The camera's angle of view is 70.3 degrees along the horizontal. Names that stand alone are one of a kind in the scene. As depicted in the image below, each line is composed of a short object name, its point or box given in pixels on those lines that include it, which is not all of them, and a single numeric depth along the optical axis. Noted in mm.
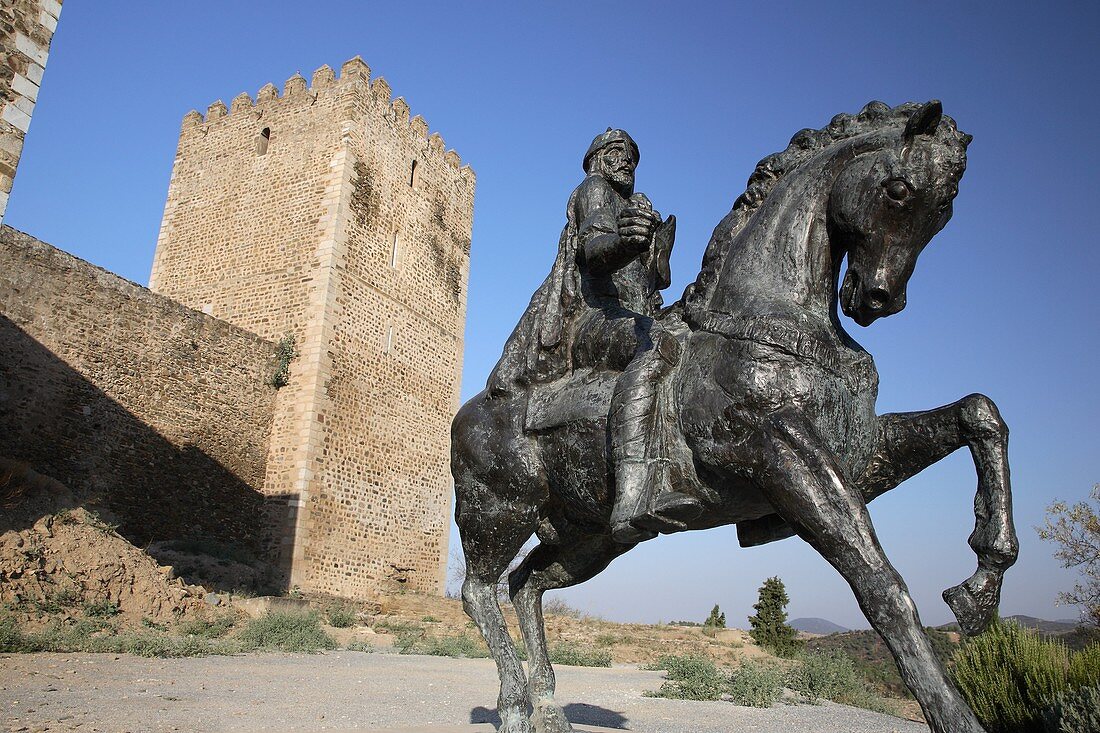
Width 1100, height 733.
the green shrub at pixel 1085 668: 5160
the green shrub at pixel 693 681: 8719
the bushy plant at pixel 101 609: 11258
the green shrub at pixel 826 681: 10227
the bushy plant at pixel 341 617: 15766
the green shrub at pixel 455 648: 13594
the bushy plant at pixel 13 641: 8492
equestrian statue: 2932
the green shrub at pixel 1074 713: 4391
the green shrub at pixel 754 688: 8531
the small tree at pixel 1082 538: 15719
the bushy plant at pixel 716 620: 22828
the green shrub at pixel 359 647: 13586
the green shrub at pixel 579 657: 13102
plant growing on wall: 21078
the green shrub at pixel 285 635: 11875
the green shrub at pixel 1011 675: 5469
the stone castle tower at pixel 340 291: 20516
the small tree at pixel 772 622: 18453
